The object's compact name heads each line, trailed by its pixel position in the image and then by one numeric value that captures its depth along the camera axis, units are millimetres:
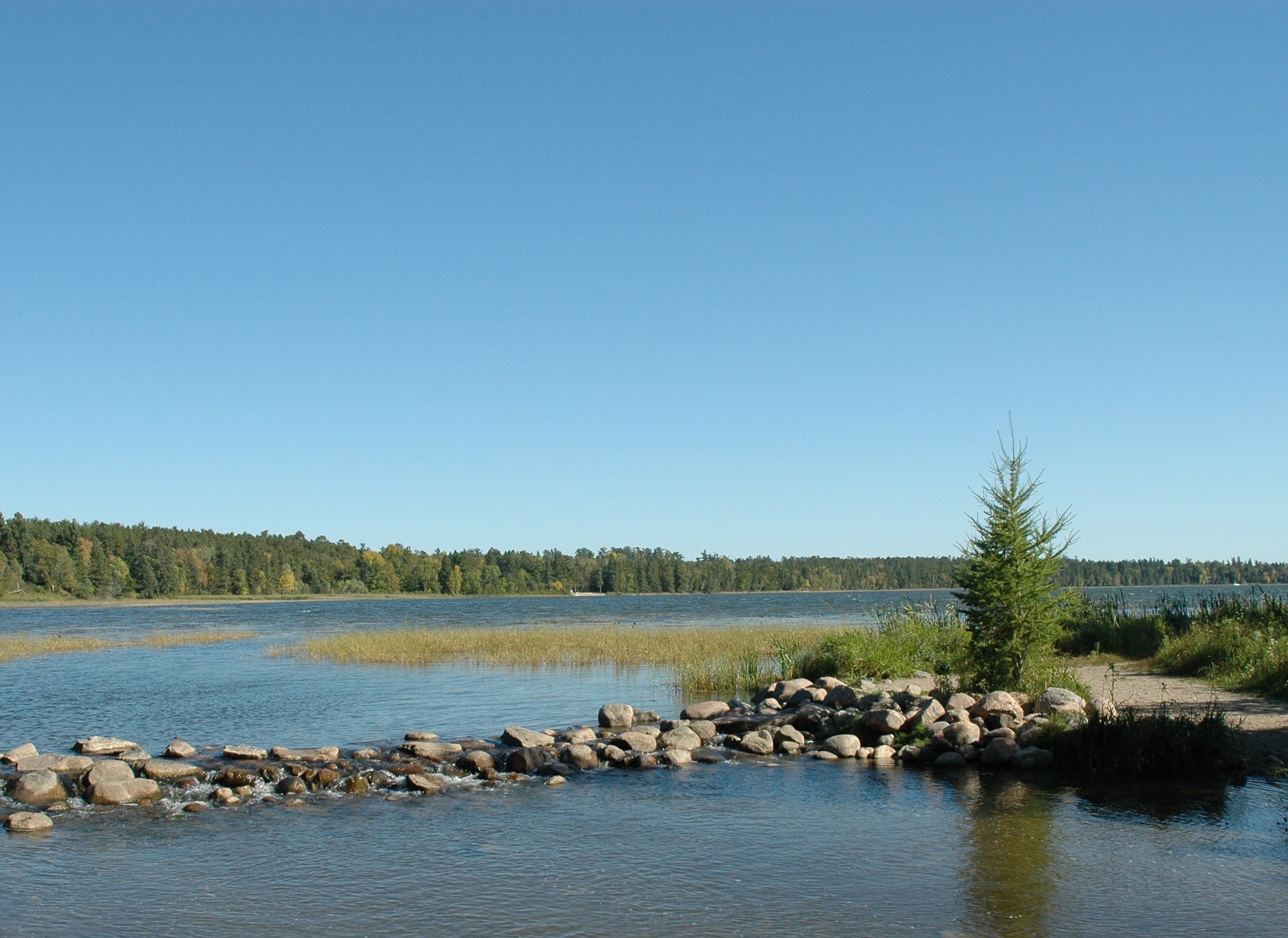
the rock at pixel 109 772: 16172
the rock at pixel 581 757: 18422
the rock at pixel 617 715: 22891
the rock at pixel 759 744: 19703
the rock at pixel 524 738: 19750
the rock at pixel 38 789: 15500
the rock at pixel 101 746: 19469
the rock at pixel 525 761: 18000
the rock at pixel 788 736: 20019
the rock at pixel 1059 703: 19188
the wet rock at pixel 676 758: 18688
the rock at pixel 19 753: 17984
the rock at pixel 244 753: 18625
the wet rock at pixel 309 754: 18422
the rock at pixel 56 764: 17078
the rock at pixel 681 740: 19781
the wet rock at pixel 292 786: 16266
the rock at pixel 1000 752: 17781
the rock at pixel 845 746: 19141
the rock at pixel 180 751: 19078
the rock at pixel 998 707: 19547
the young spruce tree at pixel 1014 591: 21656
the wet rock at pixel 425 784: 16469
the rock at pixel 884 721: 19719
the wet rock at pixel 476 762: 17922
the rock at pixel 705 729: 20906
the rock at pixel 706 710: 22719
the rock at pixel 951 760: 17953
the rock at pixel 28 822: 13875
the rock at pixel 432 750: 18828
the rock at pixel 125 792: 15570
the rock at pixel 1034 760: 17438
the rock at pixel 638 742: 19297
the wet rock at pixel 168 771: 17078
